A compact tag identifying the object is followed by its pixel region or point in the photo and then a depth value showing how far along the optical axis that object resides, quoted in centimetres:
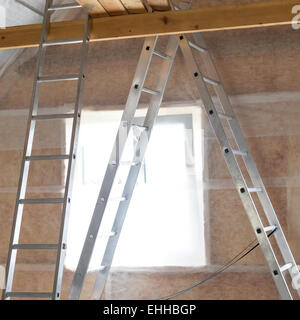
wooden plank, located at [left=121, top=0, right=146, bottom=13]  402
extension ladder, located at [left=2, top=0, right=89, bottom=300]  382
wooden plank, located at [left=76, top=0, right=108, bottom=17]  400
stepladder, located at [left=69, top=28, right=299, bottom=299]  408
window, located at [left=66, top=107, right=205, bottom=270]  471
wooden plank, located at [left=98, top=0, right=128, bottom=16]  401
